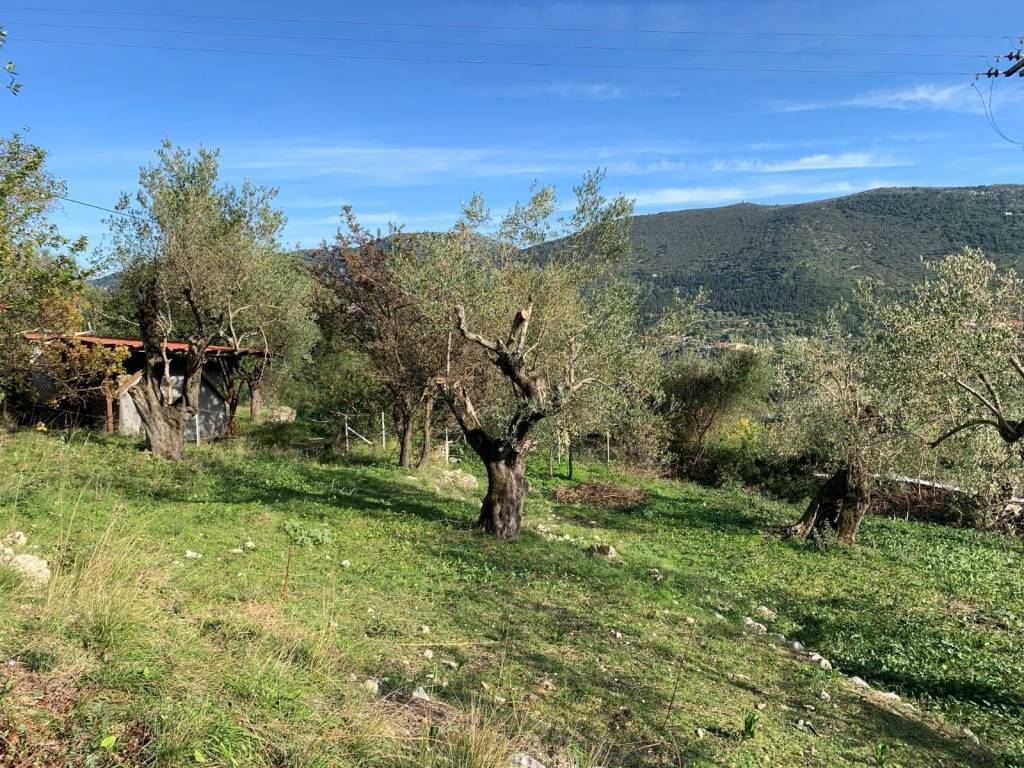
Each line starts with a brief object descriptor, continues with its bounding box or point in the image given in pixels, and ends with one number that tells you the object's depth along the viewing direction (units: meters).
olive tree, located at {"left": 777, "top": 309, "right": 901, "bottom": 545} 16.16
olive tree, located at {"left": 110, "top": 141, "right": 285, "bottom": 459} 17.58
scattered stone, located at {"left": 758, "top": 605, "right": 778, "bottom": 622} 10.91
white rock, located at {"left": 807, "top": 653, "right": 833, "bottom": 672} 8.75
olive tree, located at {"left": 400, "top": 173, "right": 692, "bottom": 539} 13.10
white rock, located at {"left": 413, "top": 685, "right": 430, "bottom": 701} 5.38
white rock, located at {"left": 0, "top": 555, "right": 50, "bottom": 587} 5.40
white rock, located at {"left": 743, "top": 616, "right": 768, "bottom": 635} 10.06
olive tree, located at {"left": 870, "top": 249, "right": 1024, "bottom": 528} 12.03
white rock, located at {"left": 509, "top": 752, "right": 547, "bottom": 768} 4.36
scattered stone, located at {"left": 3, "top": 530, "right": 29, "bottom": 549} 7.41
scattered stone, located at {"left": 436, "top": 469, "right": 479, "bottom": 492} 19.88
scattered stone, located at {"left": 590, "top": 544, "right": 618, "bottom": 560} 13.06
